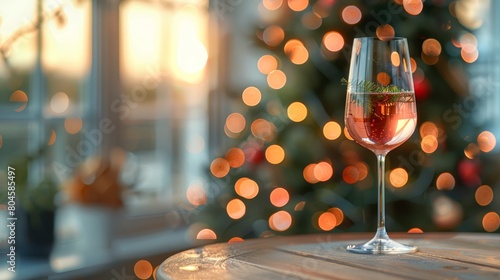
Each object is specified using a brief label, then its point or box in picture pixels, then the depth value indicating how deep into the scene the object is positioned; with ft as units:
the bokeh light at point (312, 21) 9.16
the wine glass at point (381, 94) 3.71
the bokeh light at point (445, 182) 9.03
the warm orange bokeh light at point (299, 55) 9.23
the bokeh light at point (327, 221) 8.98
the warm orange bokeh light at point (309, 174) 9.16
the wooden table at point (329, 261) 3.27
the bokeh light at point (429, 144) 8.91
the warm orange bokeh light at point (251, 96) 9.72
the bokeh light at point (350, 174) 8.96
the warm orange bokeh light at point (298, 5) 9.40
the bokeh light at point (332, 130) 8.98
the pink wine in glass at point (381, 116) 3.71
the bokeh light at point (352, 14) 8.93
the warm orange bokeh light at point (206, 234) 9.83
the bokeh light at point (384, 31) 8.96
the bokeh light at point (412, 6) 9.02
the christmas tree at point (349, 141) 8.94
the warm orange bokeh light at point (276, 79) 9.49
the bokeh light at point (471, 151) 9.11
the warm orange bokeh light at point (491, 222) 9.25
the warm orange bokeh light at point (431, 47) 9.03
